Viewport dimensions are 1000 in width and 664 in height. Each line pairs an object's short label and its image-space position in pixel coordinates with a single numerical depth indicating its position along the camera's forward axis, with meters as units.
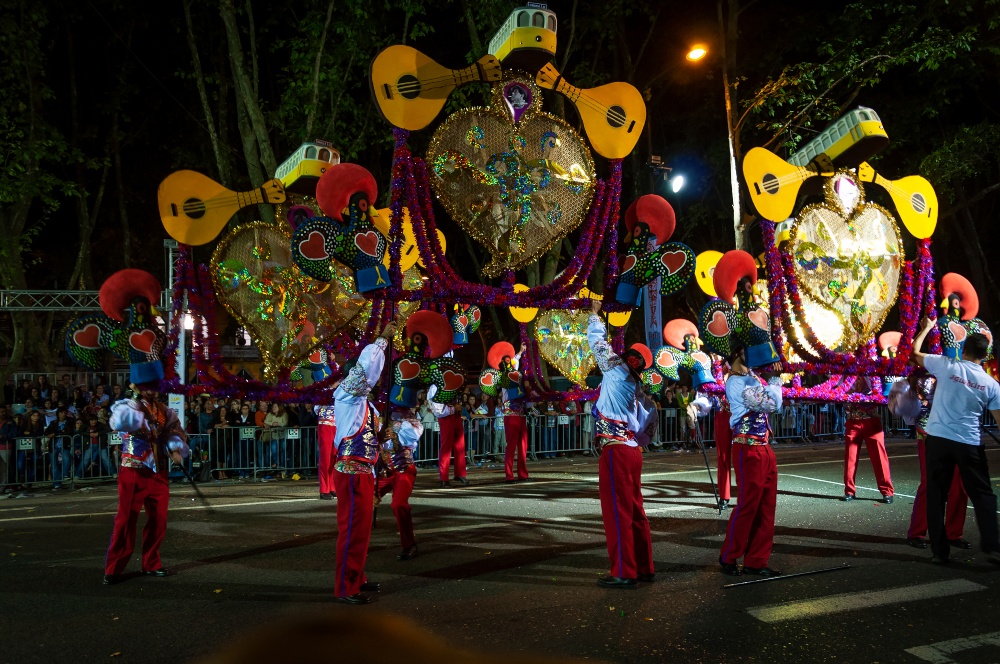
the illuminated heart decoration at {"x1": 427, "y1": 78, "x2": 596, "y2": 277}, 6.52
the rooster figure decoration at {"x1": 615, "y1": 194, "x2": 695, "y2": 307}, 6.77
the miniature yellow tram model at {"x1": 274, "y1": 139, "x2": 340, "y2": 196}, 7.01
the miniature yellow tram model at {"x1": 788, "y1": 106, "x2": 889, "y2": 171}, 7.00
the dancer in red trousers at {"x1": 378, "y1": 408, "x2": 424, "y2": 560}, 6.68
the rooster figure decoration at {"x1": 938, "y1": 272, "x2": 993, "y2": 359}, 7.57
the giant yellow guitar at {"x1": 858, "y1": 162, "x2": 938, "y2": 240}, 7.98
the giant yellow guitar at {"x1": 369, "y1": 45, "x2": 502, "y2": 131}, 5.96
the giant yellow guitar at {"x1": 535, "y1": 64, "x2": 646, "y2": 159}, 6.98
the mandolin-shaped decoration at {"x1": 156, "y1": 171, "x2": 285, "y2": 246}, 6.38
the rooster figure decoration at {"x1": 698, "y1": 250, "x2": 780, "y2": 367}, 6.16
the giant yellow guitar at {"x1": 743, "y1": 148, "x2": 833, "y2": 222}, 6.96
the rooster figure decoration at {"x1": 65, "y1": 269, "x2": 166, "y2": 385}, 6.18
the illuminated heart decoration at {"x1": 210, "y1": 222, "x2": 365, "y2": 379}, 6.80
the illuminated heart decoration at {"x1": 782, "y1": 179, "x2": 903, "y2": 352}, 7.46
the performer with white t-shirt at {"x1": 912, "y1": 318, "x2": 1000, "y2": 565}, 6.06
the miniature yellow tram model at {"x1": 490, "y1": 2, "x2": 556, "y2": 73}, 6.24
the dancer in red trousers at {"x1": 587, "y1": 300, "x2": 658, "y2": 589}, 5.62
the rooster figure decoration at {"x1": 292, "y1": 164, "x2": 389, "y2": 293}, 5.97
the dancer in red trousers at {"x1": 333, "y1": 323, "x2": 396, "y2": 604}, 5.39
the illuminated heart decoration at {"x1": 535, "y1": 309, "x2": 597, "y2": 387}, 11.18
